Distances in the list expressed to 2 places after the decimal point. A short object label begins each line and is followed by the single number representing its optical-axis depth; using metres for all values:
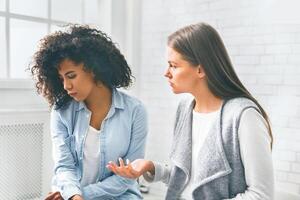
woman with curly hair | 1.47
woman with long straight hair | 1.10
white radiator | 1.72
